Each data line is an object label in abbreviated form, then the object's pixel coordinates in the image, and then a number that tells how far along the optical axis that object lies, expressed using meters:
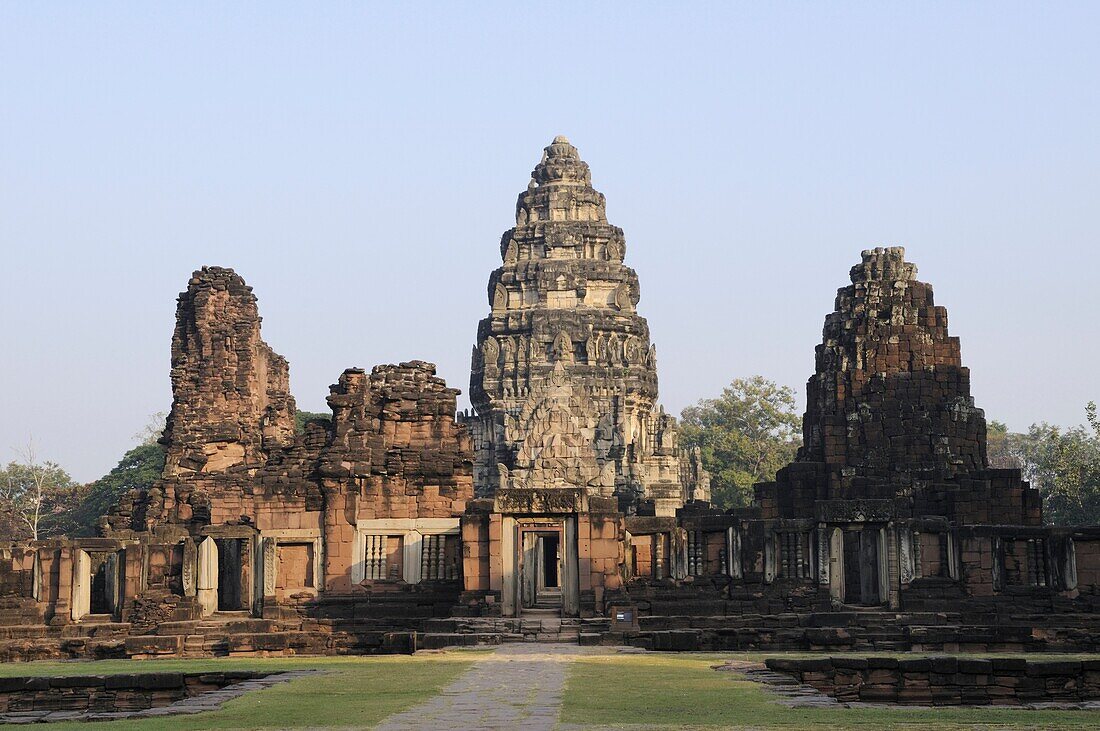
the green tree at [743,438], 96.00
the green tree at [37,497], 72.53
